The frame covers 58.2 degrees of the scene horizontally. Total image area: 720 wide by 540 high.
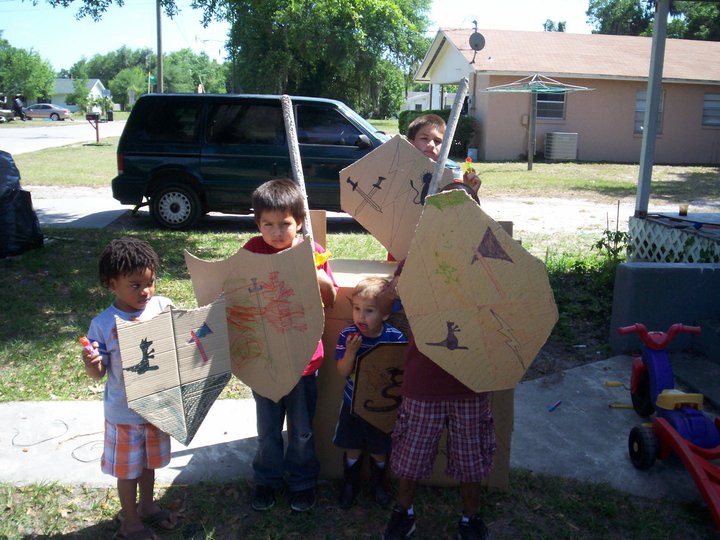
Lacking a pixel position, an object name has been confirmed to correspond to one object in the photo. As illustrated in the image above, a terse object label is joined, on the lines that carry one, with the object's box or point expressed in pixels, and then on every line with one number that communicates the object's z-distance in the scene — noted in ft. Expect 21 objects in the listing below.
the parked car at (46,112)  186.80
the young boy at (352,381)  8.71
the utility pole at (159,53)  75.10
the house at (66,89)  341.33
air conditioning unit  68.49
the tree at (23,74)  265.34
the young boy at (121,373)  8.09
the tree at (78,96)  271.63
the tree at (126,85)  312.50
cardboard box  9.65
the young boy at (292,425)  8.88
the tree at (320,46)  99.66
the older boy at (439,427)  8.34
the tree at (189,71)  357.20
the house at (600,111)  69.41
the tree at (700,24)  132.18
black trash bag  21.61
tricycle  9.38
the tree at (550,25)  304.63
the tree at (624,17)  214.07
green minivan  29.35
